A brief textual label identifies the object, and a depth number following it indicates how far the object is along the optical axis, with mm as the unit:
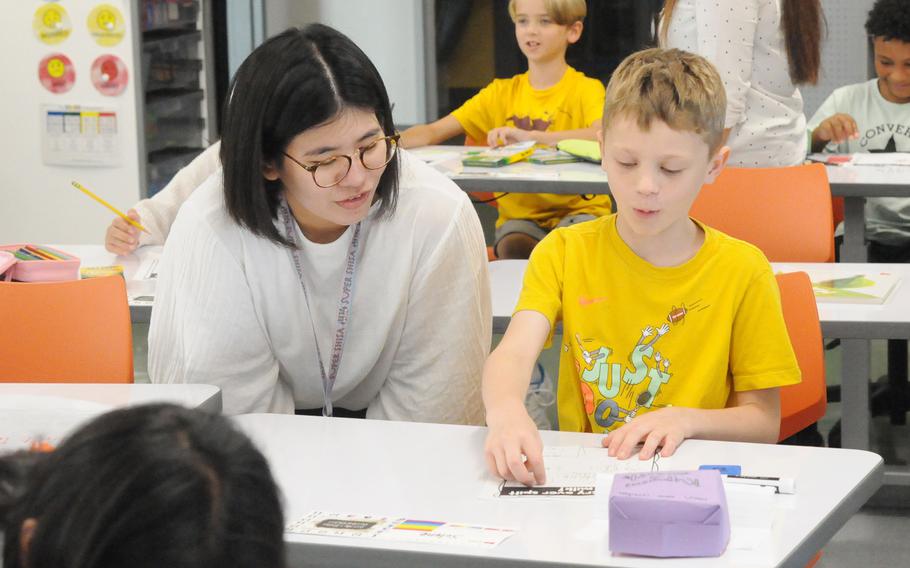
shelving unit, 5418
